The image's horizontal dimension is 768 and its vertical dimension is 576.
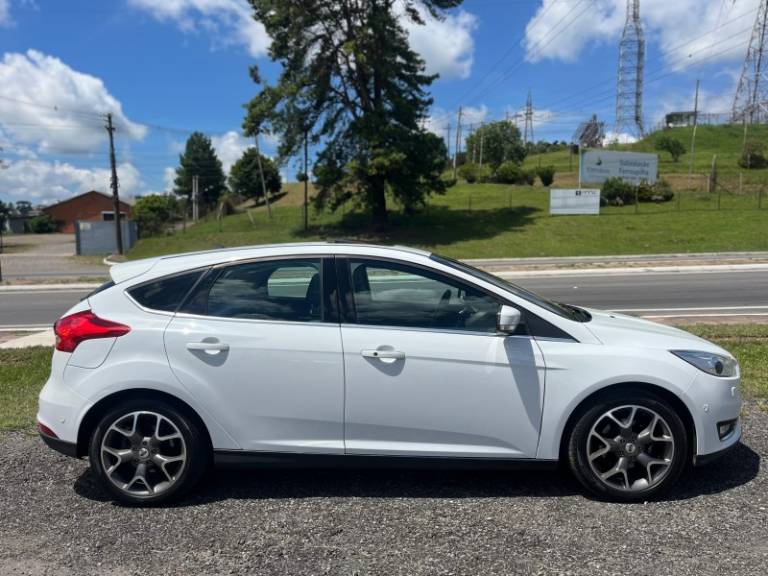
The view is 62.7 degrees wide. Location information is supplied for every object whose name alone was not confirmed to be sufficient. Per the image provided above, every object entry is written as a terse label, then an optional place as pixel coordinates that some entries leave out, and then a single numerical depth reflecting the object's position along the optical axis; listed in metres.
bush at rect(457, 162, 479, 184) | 57.78
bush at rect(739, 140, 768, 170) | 53.06
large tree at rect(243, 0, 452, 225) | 30.98
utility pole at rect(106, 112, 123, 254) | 40.62
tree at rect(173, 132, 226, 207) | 81.88
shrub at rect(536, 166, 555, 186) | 48.56
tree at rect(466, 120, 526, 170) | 67.06
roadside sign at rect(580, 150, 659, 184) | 39.72
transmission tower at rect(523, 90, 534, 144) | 92.19
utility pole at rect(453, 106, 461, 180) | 65.72
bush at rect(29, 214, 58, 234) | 84.44
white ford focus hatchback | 3.62
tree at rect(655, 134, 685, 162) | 61.91
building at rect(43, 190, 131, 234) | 88.88
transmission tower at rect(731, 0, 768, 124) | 66.12
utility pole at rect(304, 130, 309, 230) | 33.19
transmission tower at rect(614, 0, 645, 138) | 80.69
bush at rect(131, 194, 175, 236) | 49.91
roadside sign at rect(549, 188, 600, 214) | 36.25
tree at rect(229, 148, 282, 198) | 69.06
